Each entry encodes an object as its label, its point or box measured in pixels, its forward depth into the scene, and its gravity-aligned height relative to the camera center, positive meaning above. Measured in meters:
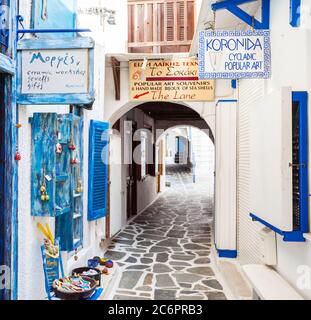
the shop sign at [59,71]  2.92 +0.81
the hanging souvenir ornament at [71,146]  4.36 +0.20
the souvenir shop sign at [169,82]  7.12 +1.72
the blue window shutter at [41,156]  3.53 +0.05
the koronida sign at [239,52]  3.56 +1.19
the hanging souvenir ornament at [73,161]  4.55 -0.01
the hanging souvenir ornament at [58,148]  3.90 +0.15
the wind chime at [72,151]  4.39 +0.13
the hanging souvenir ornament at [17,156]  3.25 +0.04
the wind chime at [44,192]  3.54 -0.34
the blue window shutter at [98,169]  5.77 -0.16
